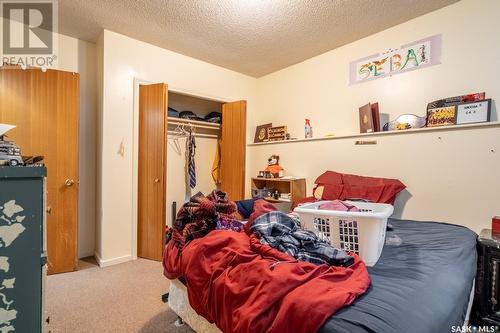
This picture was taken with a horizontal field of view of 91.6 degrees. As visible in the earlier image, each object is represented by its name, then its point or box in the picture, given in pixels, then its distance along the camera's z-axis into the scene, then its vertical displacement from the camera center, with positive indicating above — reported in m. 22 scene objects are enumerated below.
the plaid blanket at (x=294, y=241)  1.07 -0.37
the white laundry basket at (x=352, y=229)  1.17 -0.33
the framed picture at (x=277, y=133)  3.56 +0.47
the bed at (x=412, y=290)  0.75 -0.48
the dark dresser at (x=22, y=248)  0.88 -0.32
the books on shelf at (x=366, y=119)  2.58 +0.50
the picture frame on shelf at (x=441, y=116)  2.08 +0.44
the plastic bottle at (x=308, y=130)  3.26 +0.47
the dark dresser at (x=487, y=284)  1.54 -0.76
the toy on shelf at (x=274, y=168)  3.40 -0.05
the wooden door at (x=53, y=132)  2.31 +0.29
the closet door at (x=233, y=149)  3.37 +0.22
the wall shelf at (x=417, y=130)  1.91 +0.33
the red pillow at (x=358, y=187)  2.29 -0.22
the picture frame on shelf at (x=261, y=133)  3.82 +0.50
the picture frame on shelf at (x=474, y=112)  1.91 +0.44
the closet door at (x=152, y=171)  2.79 -0.09
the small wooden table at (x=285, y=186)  3.15 -0.31
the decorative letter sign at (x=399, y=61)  2.29 +1.09
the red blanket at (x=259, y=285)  0.78 -0.45
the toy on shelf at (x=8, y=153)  0.94 +0.04
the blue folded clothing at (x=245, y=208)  1.97 -0.36
